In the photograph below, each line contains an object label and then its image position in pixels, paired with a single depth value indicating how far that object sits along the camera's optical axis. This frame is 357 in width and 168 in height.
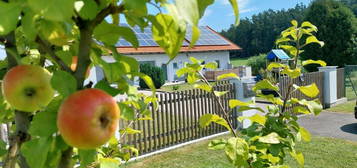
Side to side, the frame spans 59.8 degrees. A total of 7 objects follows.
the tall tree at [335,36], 20.19
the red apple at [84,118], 0.65
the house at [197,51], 23.59
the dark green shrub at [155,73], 23.38
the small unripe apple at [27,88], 0.85
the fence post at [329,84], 11.55
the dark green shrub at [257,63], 32.12
